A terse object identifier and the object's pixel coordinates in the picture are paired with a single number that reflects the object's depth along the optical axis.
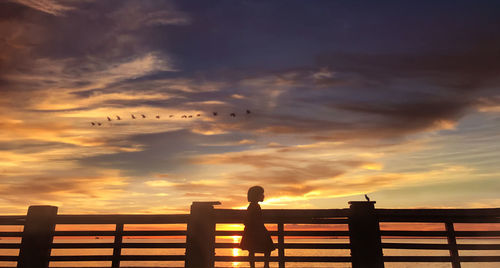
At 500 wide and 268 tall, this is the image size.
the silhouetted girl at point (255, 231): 7.39
